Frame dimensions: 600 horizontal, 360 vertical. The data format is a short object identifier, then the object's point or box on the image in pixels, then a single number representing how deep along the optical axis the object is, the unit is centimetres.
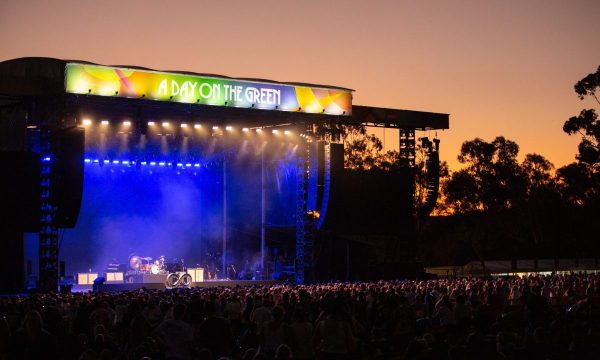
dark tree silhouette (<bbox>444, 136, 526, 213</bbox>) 6719
